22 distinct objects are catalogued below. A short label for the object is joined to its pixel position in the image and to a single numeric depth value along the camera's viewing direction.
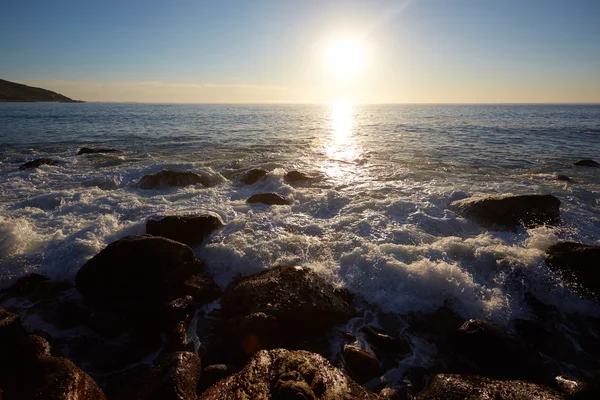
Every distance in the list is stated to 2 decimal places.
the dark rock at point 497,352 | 5.12
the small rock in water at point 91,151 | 22.41
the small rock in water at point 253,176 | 15.51
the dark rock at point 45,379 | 4.09
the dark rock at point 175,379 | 4.30
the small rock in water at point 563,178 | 15.52
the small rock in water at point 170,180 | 14.56
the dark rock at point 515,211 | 10.03
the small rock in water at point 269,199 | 12.43
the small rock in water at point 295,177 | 15.78
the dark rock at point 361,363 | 5.24
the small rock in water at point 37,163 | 17.42
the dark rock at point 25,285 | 7.00
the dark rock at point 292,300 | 6.09
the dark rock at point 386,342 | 5.71
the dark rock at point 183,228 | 9.22
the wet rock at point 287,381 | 3.85
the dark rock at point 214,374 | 4.71
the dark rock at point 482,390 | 4.37
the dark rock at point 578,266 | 7.08
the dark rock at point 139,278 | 6.69
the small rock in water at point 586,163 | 18.83
